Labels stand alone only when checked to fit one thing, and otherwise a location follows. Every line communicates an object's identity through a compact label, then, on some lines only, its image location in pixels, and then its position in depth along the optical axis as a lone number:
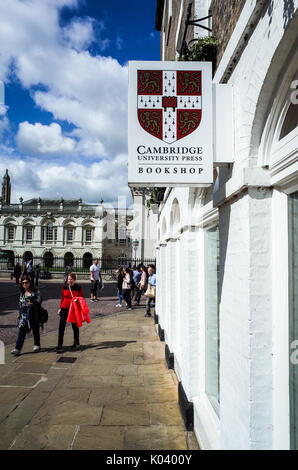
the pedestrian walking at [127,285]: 11.98
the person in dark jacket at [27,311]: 6.42
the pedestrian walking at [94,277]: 15.00
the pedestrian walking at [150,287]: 10.71
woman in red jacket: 6.74
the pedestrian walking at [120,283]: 12.61
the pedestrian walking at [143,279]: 13.84
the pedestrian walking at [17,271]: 21.99
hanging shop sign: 2.59
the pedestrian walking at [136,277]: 15.89
